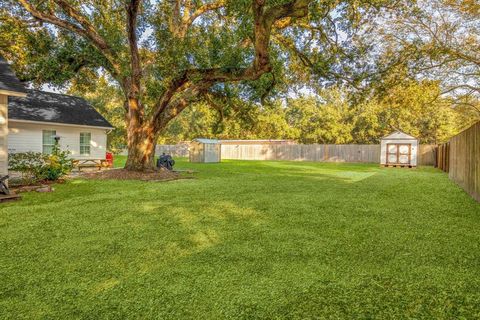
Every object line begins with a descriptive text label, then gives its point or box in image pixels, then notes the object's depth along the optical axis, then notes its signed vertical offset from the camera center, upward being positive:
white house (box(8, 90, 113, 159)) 13.49 +1.35
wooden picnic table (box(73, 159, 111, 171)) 14.88 -0.49
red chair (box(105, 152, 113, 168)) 16.32 -0.24
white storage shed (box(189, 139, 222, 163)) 23.17 +0.35
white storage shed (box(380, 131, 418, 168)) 19.38 +0.40
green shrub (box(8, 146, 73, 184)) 8.90 -0.37
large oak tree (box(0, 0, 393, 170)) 10.05 +3.86
